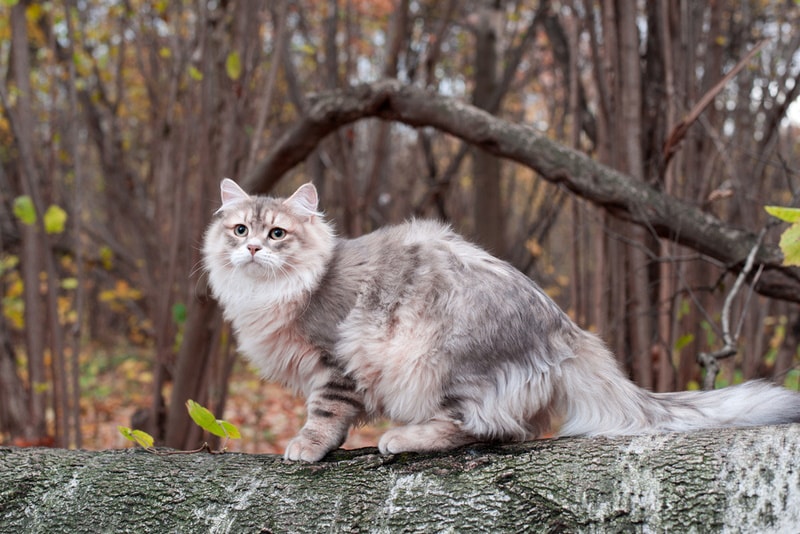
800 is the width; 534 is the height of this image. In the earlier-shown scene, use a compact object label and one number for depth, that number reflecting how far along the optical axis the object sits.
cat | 2.42
